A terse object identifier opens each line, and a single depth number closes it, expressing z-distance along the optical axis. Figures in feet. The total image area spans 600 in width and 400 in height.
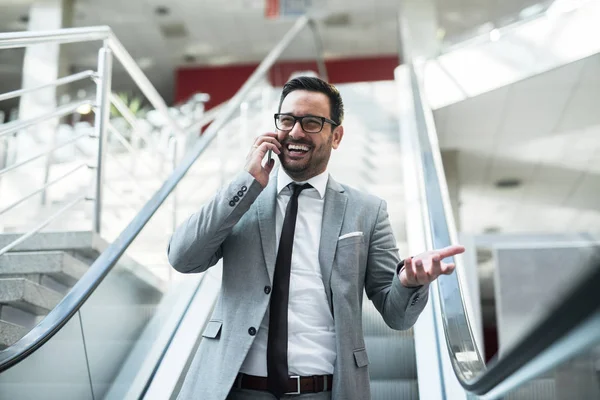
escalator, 3.99
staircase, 8.46
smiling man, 5.58
